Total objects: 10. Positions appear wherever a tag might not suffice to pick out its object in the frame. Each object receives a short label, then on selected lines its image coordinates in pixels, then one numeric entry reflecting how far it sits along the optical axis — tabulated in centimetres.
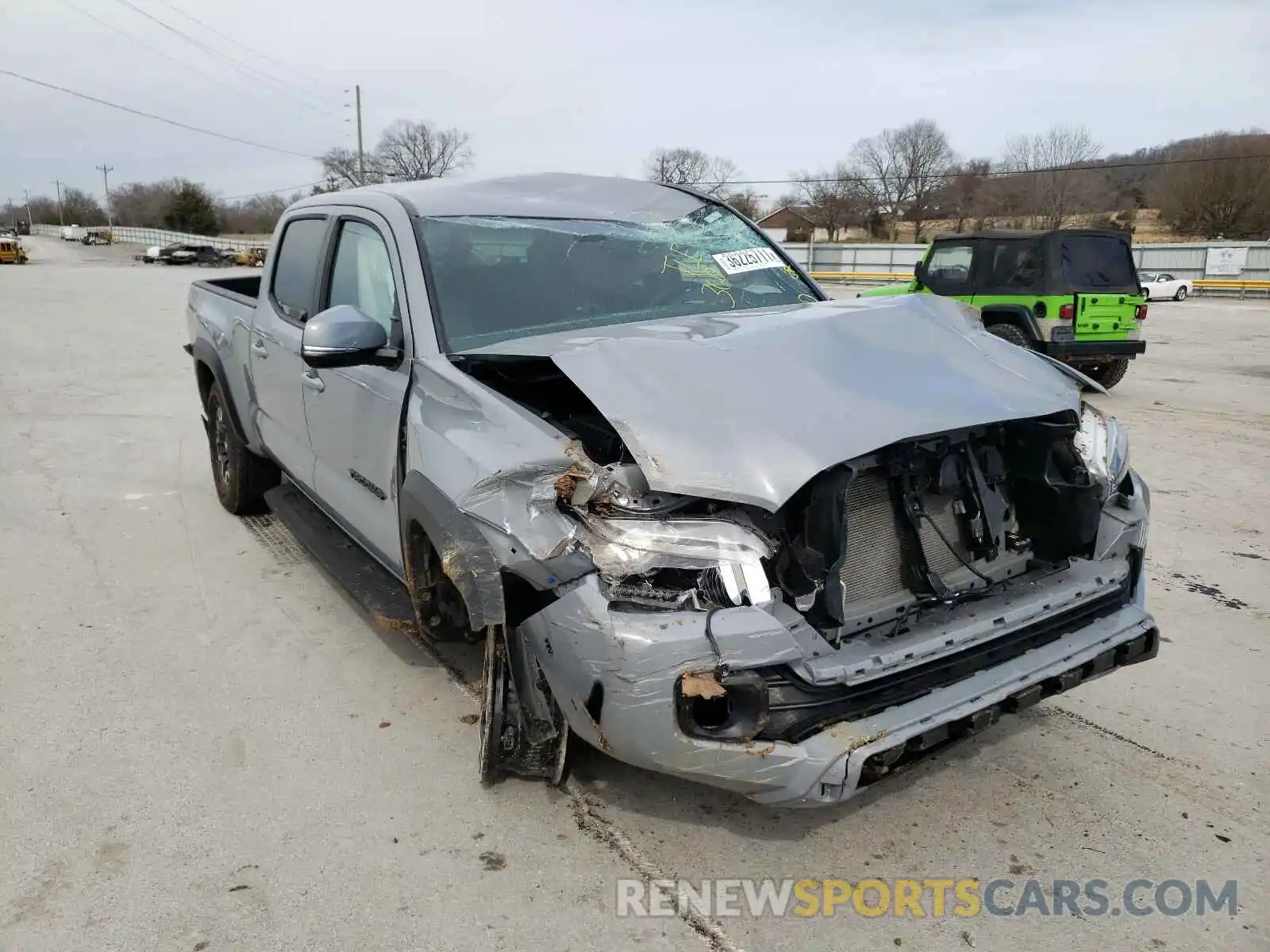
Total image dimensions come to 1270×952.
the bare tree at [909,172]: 6625
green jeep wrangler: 1091
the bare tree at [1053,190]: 5806
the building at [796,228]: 6581
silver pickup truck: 230
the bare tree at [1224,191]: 4888
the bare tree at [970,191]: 6291
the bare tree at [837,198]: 6750
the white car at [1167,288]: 3059
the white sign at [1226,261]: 3497
